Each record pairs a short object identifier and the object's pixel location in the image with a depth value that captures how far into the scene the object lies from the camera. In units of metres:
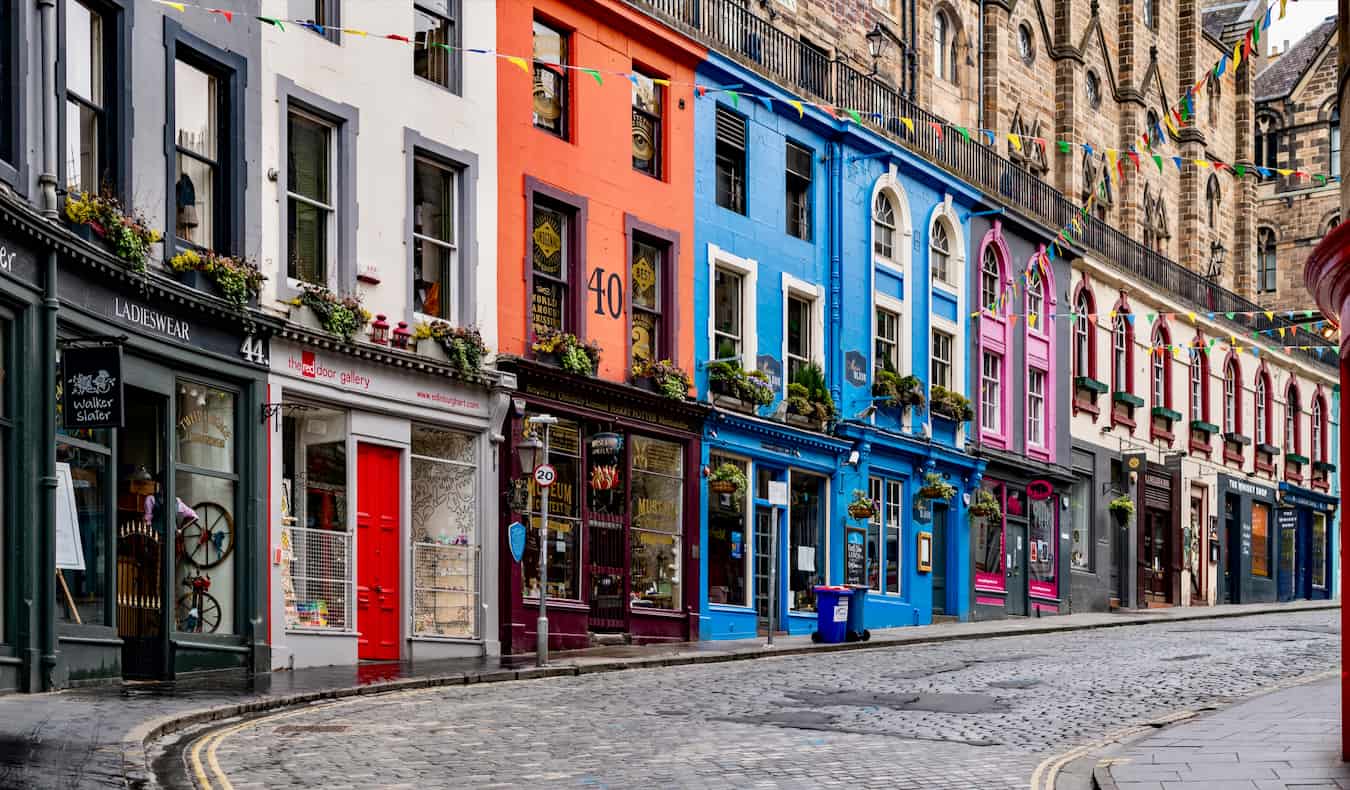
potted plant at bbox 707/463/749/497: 29.25
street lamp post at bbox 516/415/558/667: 22.08
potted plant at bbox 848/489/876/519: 32.47
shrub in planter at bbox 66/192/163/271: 17.44
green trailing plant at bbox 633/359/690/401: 28.02
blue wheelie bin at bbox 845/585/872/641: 28.03
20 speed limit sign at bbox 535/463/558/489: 22.62
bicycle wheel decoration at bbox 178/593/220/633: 19.92
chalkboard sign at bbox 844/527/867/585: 33.22
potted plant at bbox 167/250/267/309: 19.50
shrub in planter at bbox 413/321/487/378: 23.69
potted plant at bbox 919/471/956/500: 35.16
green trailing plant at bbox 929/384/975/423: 36.09
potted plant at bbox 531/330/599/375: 25.73
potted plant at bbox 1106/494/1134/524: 42.84
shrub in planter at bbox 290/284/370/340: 21.62
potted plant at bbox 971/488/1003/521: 36.66
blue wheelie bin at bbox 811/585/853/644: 27.84
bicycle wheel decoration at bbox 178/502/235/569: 20.09
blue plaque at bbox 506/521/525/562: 24.31
